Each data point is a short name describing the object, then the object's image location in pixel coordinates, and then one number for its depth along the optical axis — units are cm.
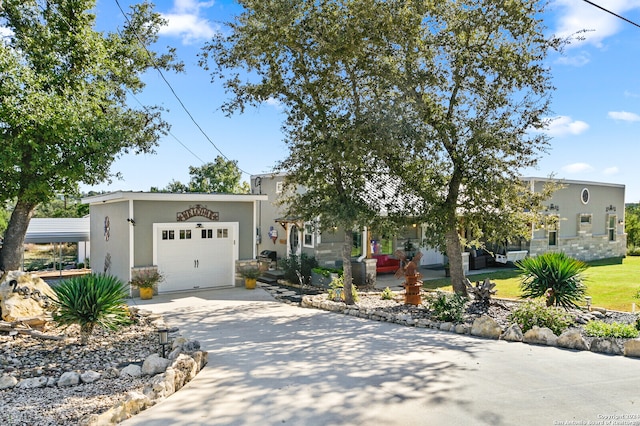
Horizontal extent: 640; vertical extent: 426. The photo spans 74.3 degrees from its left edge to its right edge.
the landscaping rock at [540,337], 691
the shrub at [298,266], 1470
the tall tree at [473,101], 927
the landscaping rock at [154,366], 586
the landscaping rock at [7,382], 552
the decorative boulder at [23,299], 825
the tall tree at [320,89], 943
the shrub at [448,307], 849
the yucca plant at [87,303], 705
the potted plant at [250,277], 1338
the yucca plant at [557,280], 893
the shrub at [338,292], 1112
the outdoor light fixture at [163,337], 623
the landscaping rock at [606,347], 637
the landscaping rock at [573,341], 662
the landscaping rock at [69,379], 557
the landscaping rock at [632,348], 617
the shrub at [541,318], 740
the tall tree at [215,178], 3438
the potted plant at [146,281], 1179
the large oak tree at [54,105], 864
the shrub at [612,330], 691
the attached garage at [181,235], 1223
